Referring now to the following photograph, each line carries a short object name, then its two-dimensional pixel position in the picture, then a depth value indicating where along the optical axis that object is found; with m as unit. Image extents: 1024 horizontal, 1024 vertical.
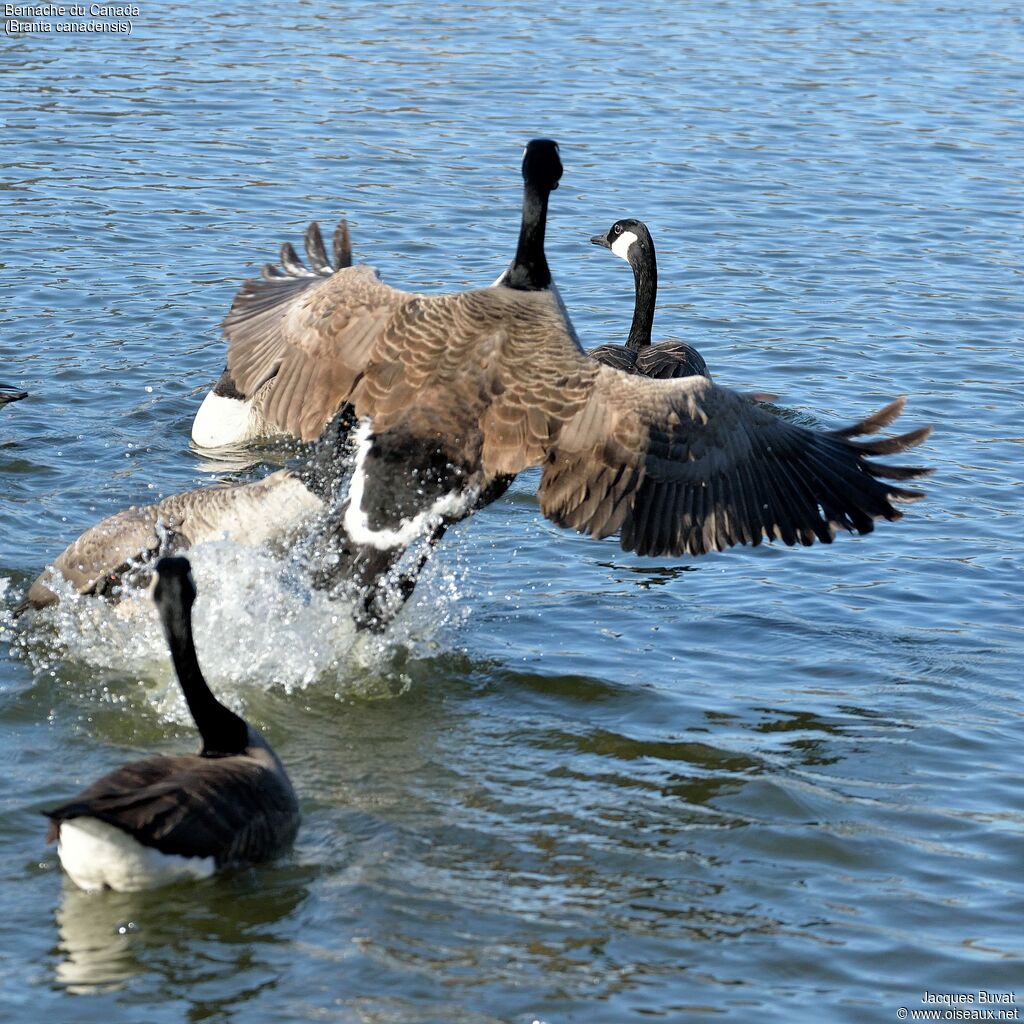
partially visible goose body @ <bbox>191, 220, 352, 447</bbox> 21.94
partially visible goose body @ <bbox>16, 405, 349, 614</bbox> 16.20
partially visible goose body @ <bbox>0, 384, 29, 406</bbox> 20.66
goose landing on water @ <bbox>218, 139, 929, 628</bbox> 15.73
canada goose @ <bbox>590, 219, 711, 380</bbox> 21.81
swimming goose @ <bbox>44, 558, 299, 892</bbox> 11.40
